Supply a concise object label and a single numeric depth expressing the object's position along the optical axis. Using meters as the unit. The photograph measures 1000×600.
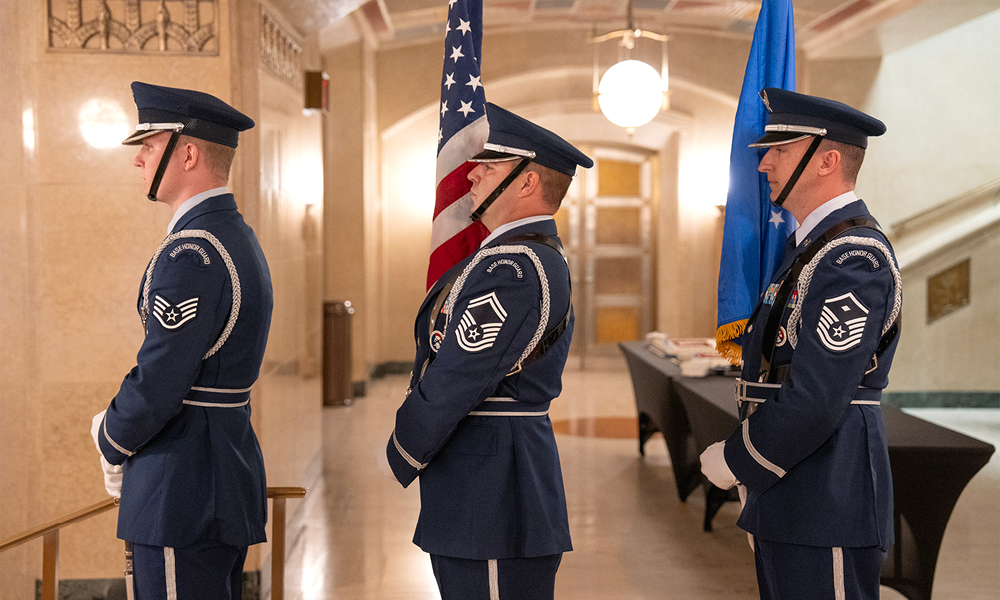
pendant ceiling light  6.62
